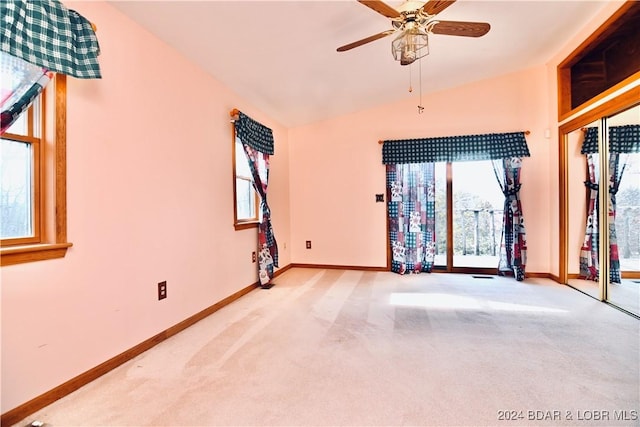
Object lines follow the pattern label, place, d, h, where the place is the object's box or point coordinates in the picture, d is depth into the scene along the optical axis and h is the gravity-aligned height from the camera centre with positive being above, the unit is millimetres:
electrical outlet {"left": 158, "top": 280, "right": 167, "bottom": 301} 2256 -546
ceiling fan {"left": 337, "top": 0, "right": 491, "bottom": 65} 1832 +1242
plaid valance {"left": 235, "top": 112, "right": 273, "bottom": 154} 3254 +957
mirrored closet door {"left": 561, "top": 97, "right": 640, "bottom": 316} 2830 +110
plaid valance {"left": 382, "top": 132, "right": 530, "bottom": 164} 3961 +898
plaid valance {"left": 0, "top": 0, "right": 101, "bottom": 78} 1331 +879
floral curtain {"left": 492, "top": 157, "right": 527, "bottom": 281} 3961 -36
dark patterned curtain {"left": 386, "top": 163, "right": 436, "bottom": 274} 4293 -10
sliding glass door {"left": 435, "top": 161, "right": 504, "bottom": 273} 4191 -32
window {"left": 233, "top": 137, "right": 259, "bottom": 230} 3283 +276
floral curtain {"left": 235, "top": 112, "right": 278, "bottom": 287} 3466 +429
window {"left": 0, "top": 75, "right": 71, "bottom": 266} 1476 +203
